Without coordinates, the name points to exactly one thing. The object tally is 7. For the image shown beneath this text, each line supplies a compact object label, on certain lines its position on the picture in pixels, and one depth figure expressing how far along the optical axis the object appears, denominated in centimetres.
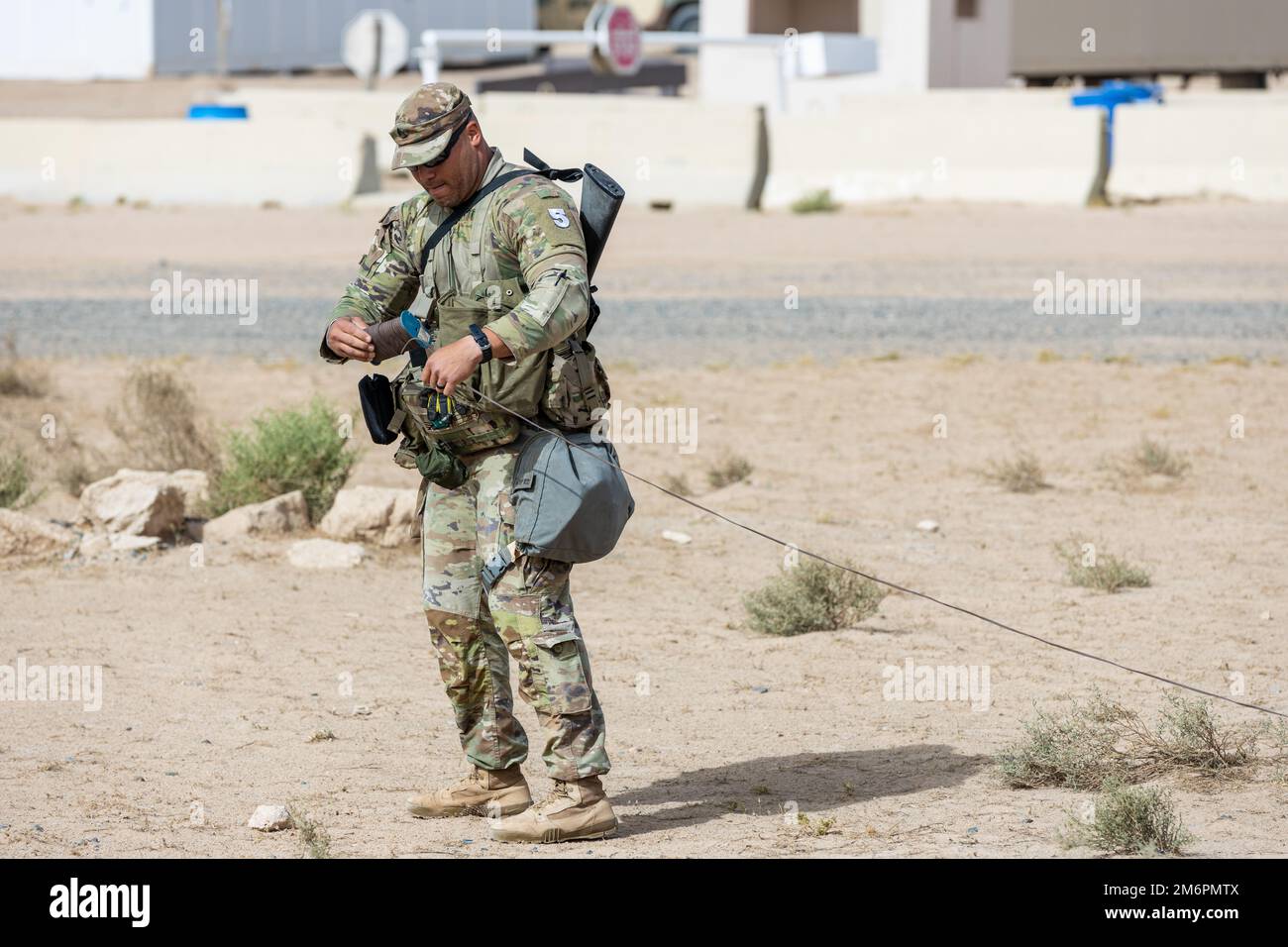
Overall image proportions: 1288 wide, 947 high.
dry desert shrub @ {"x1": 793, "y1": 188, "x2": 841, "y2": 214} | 2262
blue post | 2170
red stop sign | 2852
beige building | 2856
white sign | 2900
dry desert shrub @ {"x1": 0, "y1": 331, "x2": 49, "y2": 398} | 1220
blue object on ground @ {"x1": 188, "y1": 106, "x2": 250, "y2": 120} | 2455
